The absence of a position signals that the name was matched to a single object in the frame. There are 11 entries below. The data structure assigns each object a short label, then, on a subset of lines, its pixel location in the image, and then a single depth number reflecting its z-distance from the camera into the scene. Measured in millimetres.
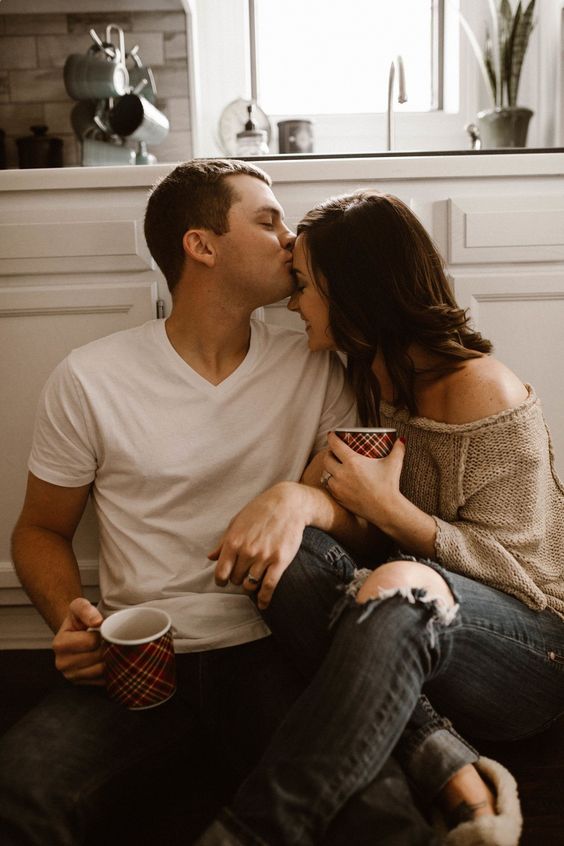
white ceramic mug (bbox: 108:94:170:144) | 1586
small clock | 1842
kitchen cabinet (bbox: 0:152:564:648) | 1339
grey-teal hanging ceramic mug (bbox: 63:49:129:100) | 1638
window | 2023
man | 1069
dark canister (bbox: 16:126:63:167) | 1770
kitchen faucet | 1570
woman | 766
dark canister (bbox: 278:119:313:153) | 1877
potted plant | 1741
